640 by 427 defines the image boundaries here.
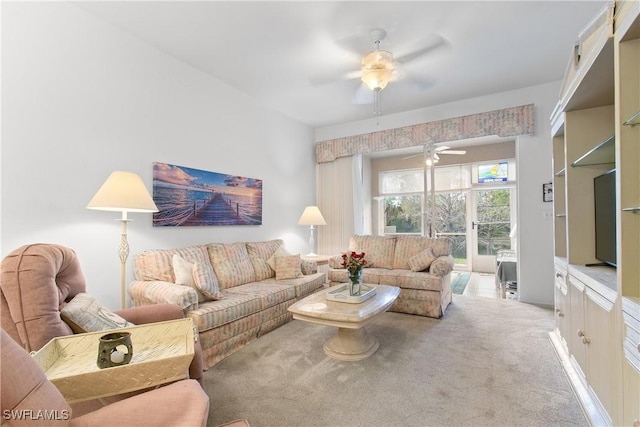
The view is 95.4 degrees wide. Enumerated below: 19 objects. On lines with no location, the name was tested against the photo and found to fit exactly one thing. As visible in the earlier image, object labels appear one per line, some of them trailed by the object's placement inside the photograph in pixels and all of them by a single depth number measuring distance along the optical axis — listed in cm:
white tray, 252
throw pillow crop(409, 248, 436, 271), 371
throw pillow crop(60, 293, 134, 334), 143
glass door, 636
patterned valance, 394
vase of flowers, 262
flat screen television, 187
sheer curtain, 527
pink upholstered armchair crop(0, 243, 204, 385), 120
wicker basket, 106
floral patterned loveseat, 337
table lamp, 467
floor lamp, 214
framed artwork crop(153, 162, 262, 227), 303
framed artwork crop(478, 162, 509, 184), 621
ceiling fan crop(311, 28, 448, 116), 267
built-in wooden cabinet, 126
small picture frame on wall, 381
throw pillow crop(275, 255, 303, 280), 359
